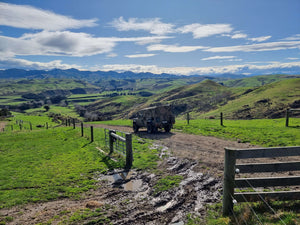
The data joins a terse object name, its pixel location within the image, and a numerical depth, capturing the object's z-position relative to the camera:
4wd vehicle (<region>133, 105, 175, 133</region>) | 24.50
